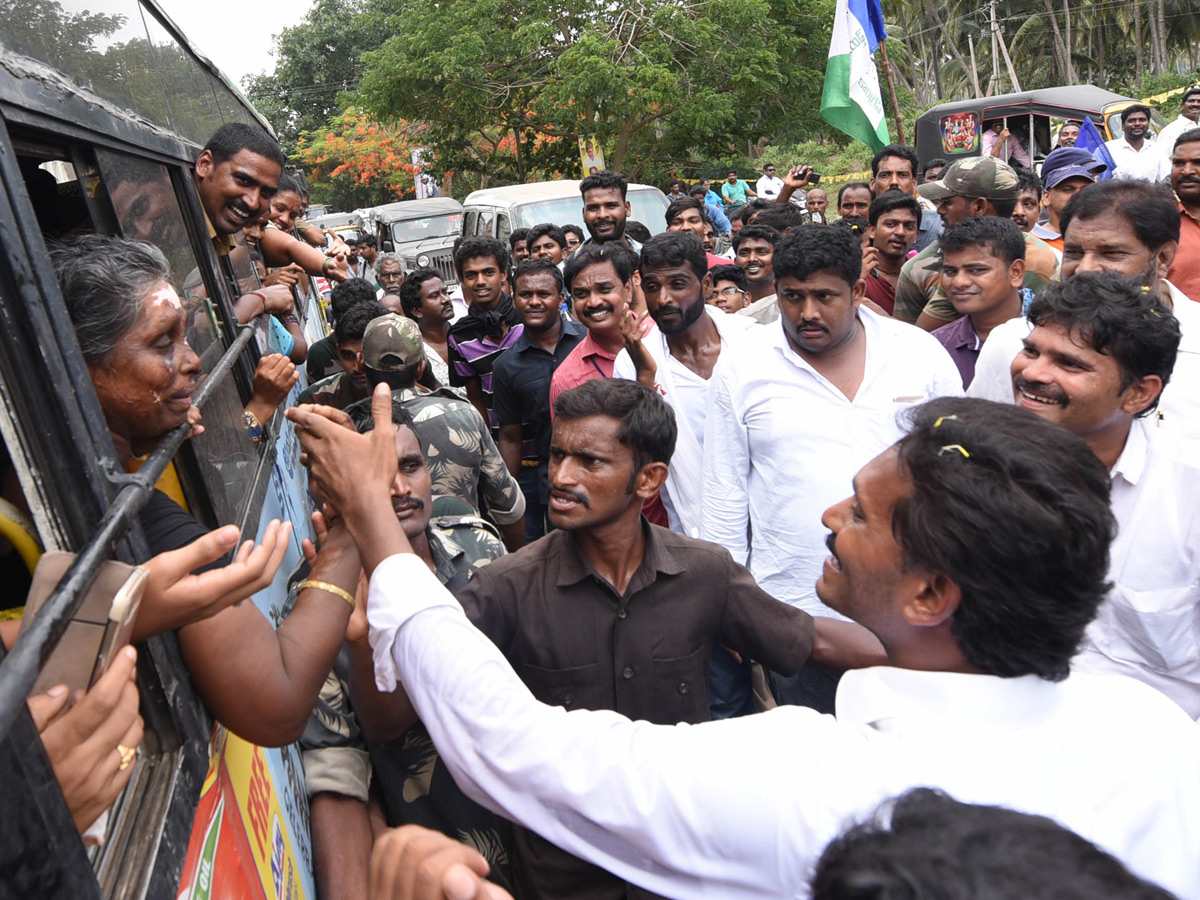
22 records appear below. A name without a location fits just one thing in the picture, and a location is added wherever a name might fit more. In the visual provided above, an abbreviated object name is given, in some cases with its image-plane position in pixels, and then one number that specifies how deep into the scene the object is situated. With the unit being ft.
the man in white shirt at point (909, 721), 3.95
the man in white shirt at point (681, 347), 11.21
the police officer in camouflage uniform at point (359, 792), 6.89
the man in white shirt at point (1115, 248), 9.55
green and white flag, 23.86
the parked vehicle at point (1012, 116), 59.21
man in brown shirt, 6.52
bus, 3.23
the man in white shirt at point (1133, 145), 27.86
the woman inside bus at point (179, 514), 4.88
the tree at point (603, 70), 54.49
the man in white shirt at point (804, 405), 9.32
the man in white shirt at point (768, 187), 53.62
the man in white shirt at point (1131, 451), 6.72
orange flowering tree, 97.25
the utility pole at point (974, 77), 118.38
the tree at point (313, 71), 120.37
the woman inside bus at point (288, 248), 14.58
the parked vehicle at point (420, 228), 51.88
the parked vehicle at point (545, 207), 33.71
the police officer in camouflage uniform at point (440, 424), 10.63
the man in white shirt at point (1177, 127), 24.81
